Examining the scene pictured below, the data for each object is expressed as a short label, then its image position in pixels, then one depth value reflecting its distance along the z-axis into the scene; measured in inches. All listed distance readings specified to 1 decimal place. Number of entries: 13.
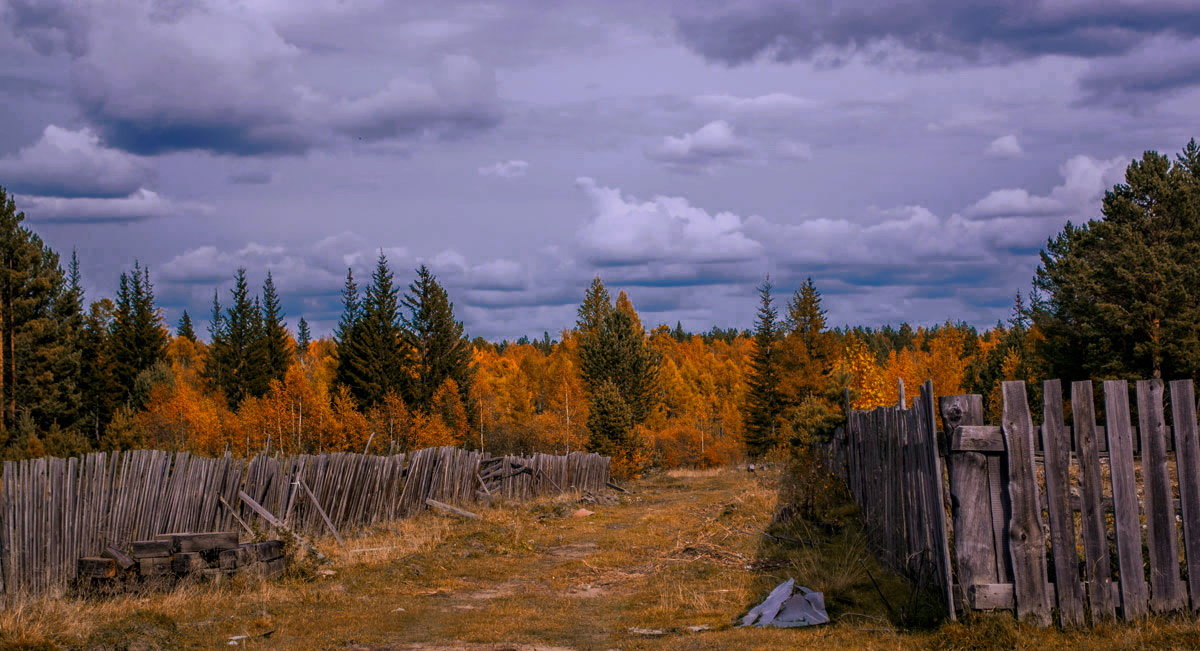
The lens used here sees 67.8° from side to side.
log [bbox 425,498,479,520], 785.6
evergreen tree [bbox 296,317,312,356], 5371.6
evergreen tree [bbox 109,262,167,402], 2486.5
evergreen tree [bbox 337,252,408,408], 2101.4
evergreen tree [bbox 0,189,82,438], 1710.1
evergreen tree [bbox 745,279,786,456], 2175.2
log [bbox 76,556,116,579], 422.3
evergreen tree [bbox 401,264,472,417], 2203.5
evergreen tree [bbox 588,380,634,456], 1749.5
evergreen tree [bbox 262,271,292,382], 2600.9
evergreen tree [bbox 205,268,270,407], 2583.7
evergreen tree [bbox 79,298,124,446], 2388.9
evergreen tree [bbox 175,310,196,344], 4343.0
